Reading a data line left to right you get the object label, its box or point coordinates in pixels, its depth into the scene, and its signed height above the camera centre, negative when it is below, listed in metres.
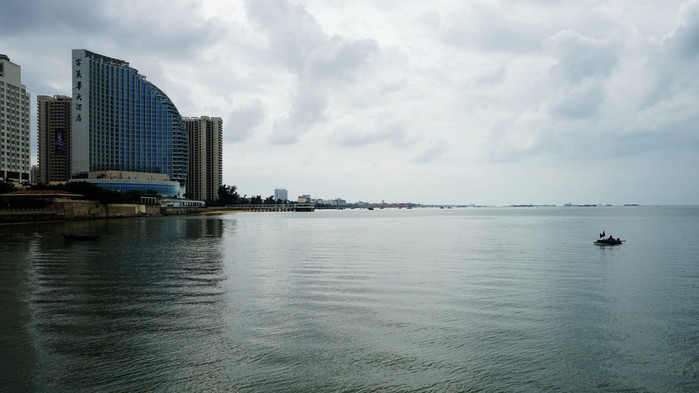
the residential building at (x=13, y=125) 179.25 +35.96
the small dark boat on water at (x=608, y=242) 56.84 -4.63
